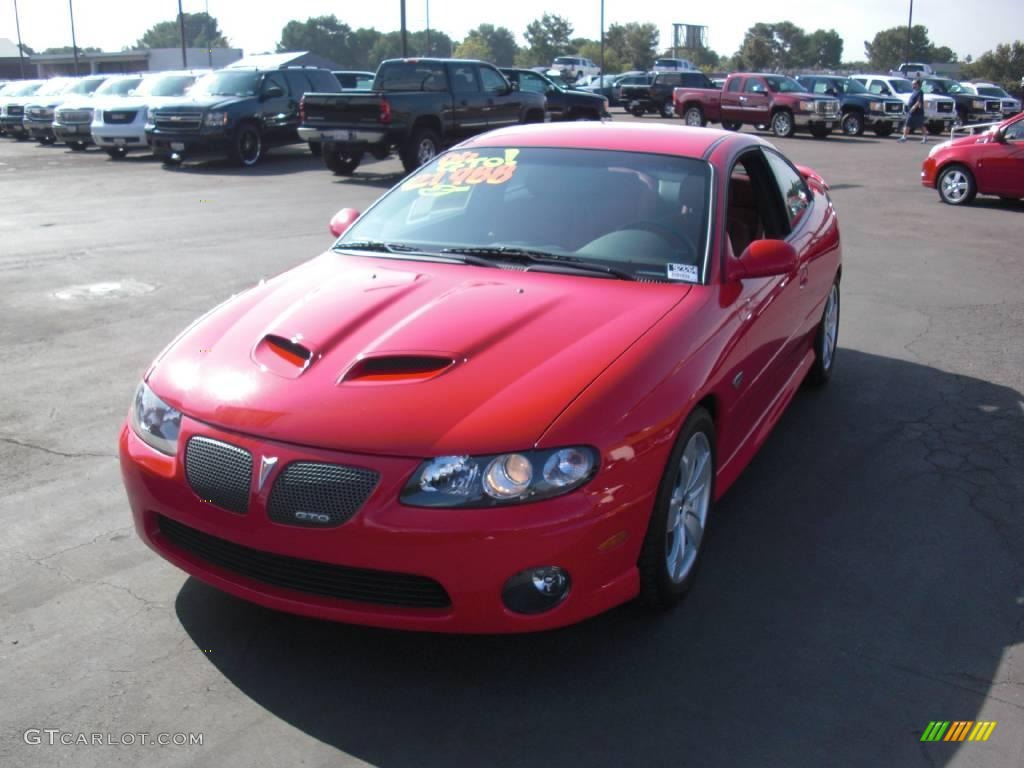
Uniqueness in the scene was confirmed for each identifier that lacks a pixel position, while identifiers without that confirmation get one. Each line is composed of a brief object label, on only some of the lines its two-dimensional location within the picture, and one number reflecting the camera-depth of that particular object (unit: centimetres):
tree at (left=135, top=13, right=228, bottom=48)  16288
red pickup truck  3092
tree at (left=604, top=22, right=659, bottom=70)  11969
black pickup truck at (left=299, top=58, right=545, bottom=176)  1820
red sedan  1534
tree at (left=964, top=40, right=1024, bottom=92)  8656
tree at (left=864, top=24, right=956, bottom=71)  14950
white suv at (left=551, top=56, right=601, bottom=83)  6650
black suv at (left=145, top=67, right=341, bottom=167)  2056
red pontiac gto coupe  314
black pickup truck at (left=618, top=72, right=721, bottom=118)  3984
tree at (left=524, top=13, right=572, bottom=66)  14262
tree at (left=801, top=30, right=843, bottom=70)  17112
